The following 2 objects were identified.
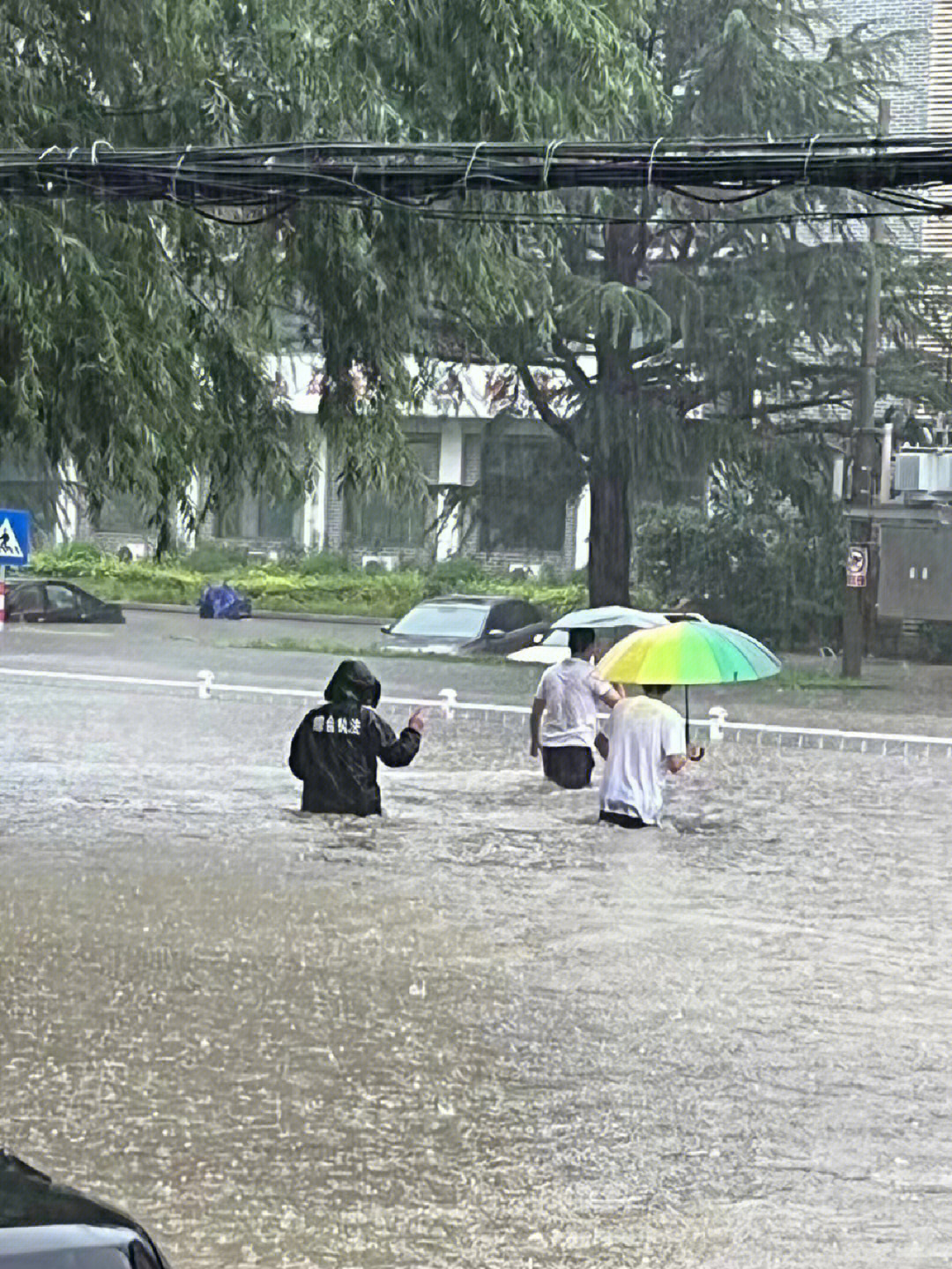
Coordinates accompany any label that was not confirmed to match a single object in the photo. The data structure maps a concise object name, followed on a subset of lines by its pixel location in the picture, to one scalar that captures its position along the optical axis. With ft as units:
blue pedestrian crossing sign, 76.89
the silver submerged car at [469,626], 126.00
